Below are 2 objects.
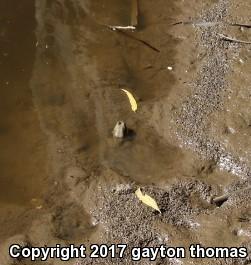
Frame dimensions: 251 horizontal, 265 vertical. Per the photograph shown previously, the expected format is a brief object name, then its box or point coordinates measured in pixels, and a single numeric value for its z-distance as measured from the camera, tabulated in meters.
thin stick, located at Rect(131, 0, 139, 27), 5.13
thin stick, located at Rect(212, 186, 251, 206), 3.74
